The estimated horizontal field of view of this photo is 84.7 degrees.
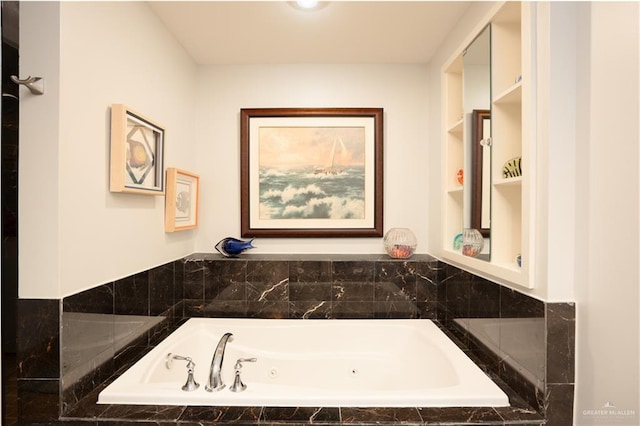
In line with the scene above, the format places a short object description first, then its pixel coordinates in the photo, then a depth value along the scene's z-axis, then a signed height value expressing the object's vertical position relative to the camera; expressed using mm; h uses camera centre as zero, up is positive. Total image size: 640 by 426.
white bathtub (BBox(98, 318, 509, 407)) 1815 -812
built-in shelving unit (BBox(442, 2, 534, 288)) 1528 +341
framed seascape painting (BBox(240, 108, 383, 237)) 2508 +281
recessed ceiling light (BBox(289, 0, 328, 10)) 1759 +1070
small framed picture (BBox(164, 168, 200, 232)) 2074 +81
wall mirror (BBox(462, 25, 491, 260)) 1687 +408
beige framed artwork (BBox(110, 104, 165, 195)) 1535 +290
